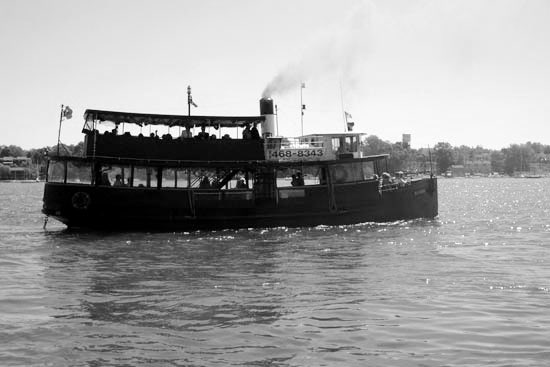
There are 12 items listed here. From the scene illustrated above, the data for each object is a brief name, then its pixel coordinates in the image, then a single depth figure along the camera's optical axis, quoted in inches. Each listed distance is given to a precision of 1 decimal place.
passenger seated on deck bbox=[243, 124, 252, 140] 1117.1
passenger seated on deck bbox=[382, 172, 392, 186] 1190.3
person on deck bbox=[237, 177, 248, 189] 1112.8
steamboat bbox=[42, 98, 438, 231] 1043.3
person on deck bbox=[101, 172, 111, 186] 1051.3
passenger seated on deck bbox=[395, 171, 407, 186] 1222.9
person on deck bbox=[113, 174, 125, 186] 1055.7
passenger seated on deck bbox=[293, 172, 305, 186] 1138.7
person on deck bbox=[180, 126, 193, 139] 1090.7
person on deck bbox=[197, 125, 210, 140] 1096.2
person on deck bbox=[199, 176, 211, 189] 1098.1
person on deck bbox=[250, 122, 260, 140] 1122.7
